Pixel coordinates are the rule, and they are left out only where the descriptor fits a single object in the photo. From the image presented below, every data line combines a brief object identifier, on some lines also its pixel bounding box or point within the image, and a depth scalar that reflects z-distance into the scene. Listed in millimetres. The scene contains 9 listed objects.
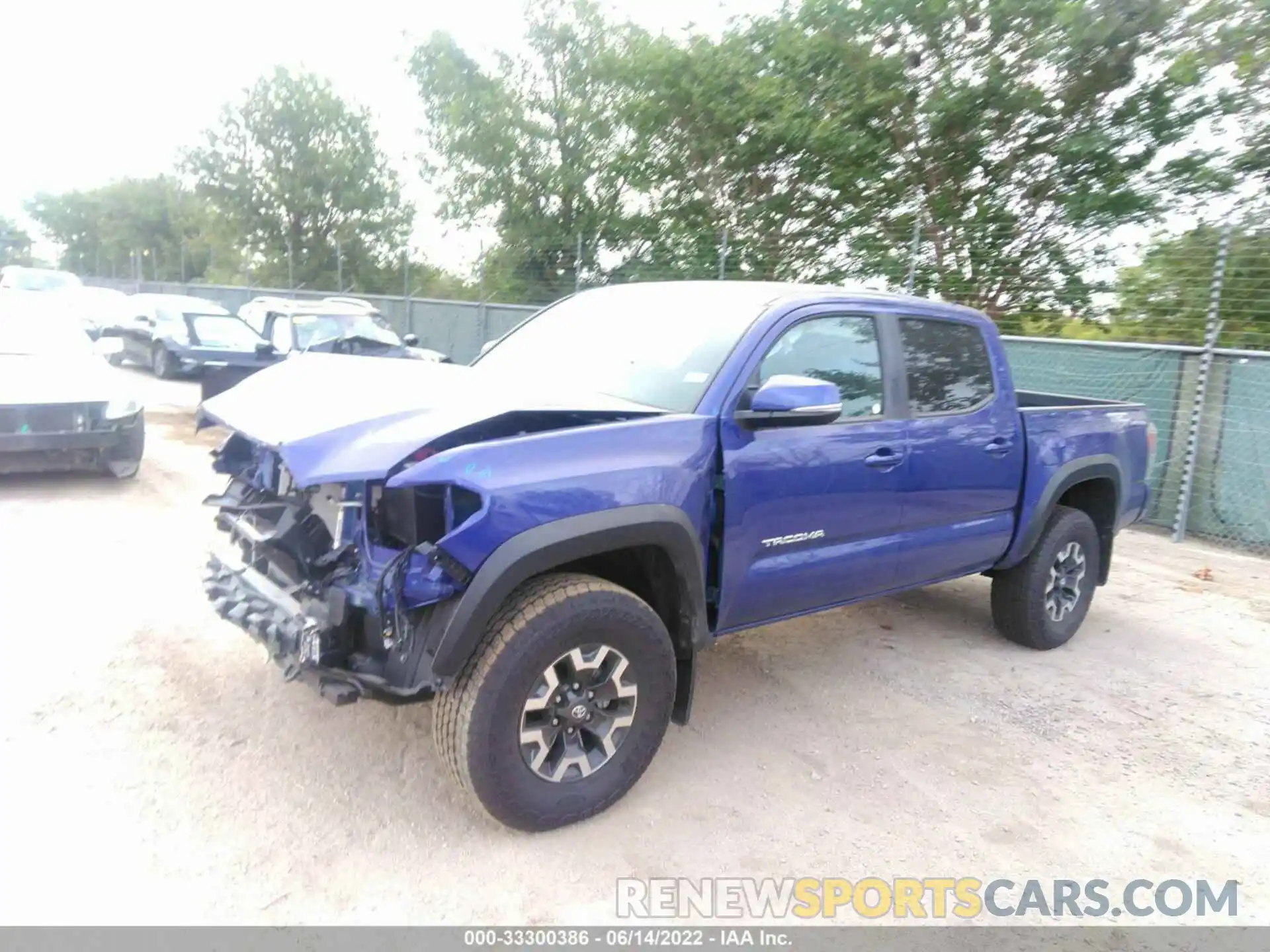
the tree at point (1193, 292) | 8039
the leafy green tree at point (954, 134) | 11180
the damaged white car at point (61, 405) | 6742
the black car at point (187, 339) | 14781
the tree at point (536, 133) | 19766
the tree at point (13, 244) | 66500
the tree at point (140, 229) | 42000
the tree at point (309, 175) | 30859
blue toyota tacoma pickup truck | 2822
